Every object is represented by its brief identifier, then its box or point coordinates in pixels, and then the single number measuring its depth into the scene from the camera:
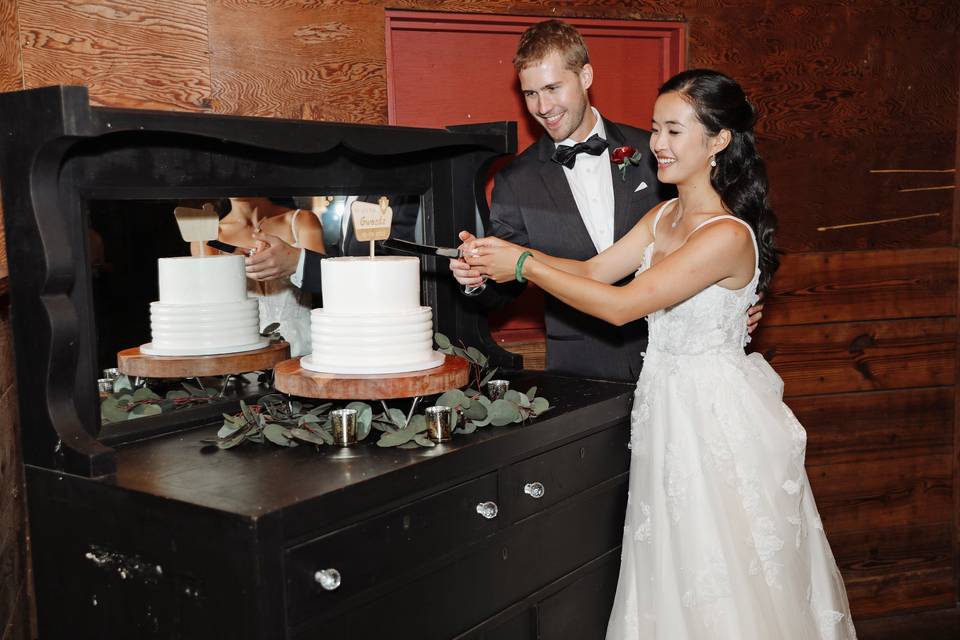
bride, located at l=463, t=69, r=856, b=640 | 2.26
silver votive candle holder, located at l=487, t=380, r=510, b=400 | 2.28
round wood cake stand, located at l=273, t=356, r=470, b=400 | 1.93
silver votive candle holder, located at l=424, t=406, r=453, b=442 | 1.95
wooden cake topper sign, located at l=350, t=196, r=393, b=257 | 2.26
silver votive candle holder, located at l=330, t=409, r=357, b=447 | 1.93
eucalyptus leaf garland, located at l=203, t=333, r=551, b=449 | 1.93
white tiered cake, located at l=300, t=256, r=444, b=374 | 1.98
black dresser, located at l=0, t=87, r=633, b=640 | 1.58
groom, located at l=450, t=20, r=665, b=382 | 3.06
